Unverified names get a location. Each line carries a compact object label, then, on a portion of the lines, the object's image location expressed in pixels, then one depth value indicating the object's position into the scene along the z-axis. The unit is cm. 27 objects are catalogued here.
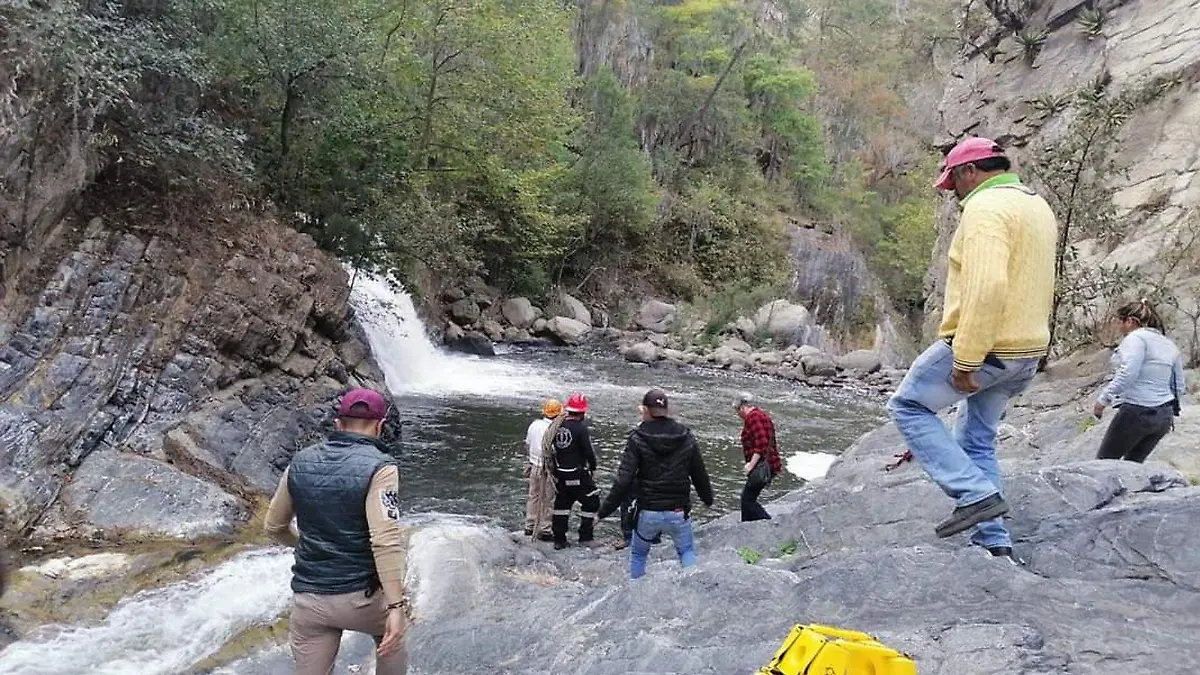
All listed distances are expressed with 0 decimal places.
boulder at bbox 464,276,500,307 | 3167
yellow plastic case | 269
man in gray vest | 385
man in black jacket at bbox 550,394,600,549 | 938
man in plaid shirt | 882
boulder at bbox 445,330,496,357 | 2598
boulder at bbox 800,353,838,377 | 2784
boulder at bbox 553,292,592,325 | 3469
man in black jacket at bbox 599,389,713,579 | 702
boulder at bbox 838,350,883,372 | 2953
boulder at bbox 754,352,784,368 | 2919
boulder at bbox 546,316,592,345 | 3091
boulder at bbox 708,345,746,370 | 2894
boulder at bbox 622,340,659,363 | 2816
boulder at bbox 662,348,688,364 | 2844
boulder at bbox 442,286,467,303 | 2972
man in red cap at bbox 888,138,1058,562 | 392
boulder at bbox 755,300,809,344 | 3391
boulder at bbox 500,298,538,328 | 3185
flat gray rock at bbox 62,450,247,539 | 889
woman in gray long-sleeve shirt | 610
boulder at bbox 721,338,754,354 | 3136
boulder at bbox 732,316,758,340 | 3381
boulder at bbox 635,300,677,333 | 3584
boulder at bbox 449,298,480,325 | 2945
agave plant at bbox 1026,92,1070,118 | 1739
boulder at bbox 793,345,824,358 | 3001
